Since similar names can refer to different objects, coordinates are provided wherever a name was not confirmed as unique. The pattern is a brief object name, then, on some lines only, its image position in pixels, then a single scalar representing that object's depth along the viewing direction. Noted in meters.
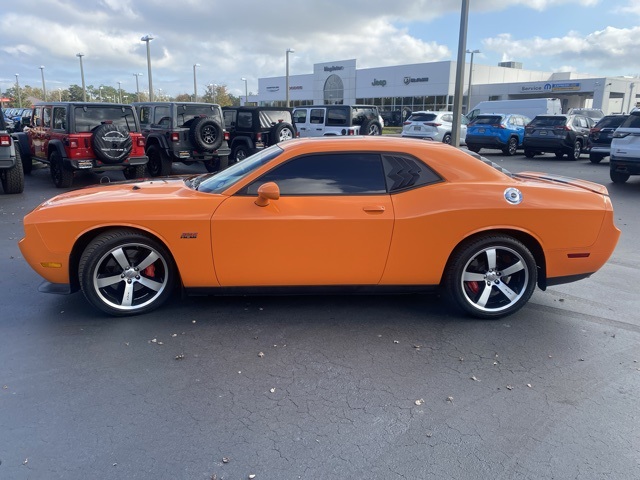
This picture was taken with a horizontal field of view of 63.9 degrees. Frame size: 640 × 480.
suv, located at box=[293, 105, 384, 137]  18.41
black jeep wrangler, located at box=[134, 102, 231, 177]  12.95
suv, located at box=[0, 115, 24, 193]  9.85
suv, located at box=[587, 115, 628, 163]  17.52
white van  29.52
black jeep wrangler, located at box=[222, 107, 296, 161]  15.40
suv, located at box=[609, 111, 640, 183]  11.37
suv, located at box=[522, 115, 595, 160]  19.08
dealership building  46.56
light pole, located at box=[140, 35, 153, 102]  27.56
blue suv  20.84
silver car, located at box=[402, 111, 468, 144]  22.98
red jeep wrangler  10.81
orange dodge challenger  4.12
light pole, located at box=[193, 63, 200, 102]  47.40
